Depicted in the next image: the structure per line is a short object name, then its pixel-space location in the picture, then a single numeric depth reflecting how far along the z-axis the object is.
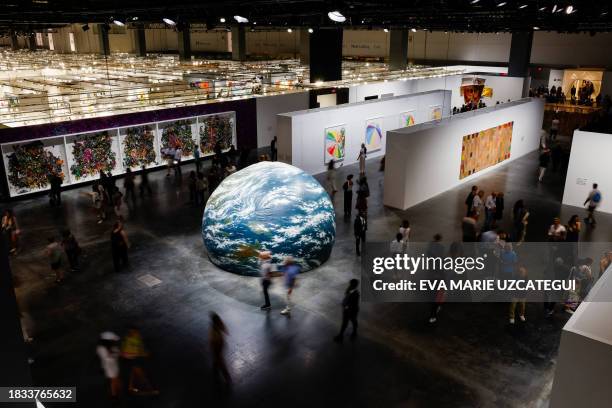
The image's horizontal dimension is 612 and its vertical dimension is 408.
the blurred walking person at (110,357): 6.96
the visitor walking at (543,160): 17.80
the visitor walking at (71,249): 10.98
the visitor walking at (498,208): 13.17
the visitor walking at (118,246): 10.96
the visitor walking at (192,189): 15.48
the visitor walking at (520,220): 12.36
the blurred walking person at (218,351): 7.41
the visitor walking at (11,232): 11.88
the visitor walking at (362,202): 12.30
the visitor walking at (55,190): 15.32
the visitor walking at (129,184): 15.76
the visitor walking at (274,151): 20.09
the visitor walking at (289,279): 9.24
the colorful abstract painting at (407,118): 23.38
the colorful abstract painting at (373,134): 21.61
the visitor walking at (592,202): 13.96
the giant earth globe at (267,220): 10.22
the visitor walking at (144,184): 16.49
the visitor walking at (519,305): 9.08
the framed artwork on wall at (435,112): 25.70
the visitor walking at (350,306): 8.38
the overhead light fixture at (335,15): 12.70
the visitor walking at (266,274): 9.34
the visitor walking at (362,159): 18.53
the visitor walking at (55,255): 10.32
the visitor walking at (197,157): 18.91
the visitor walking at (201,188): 15.40
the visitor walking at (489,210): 12.88
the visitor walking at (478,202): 12.93
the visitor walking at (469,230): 11.41
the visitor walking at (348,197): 14.45
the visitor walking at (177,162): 18.98
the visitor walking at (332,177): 16.31
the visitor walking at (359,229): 11.79
